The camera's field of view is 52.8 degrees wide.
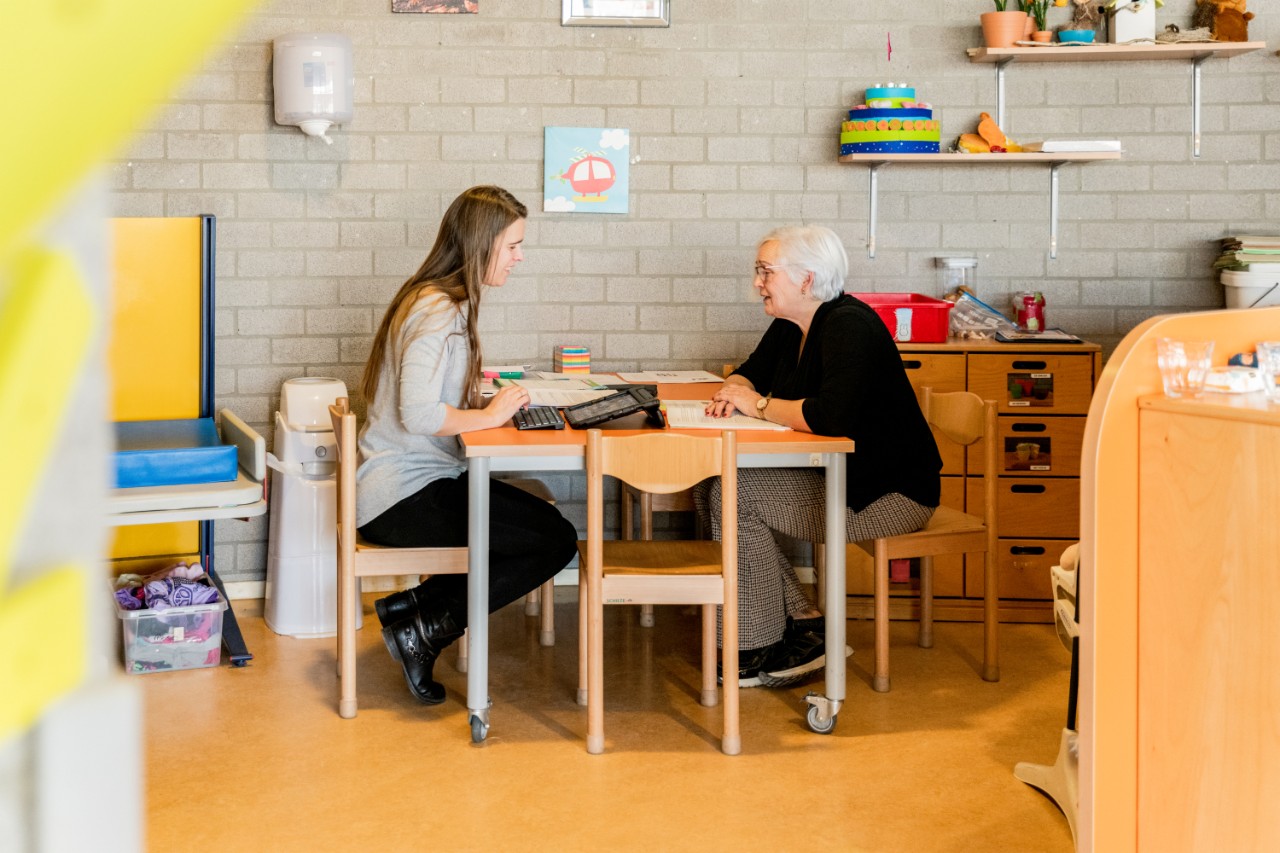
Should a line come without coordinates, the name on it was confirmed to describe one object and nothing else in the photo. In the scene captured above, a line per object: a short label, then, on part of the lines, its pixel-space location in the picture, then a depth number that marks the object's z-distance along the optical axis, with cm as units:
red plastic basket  432
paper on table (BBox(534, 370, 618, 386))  420
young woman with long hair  328
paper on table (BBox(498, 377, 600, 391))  396
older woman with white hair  347
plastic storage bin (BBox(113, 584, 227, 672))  375
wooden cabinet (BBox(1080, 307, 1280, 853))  192
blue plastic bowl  448
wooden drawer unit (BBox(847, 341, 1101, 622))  429
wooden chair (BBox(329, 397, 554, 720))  330
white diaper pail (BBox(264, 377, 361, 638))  420
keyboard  324
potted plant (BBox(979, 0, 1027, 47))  448
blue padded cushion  338
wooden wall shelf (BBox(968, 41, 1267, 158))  446
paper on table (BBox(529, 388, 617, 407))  360
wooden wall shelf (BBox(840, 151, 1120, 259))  448
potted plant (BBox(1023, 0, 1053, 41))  450
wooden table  308
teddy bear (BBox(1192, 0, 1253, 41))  449
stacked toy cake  447
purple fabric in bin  379
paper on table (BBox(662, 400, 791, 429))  333
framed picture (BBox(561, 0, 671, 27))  458
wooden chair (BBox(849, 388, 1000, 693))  362
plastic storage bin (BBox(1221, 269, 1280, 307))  444
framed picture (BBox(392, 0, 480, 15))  453
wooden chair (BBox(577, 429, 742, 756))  298
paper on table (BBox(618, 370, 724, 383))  437
